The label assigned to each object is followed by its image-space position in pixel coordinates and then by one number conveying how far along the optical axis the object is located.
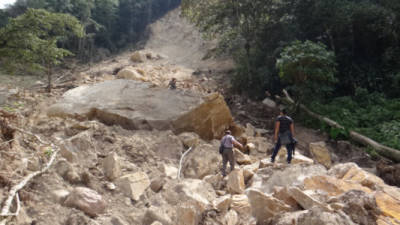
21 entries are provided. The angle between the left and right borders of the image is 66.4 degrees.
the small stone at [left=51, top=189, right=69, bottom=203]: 3.73
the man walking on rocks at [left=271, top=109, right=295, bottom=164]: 6.34
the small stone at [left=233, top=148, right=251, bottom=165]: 7.27
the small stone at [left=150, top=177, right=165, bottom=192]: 4.87
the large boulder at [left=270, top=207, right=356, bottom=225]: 3.10
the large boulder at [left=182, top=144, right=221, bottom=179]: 6.32
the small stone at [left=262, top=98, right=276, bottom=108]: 13.27
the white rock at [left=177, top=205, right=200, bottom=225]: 3.93
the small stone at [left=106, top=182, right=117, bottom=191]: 4.48
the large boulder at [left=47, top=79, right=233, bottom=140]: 7.60
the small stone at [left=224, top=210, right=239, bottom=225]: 4.19
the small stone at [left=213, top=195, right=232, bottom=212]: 4.41
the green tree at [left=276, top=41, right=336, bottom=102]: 10.76
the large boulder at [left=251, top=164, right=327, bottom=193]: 5.18
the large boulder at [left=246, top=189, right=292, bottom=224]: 3.85
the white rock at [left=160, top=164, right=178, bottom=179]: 5.81
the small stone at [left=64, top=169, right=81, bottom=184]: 4.26
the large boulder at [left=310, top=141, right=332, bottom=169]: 8.01
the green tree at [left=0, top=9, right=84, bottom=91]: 9.91
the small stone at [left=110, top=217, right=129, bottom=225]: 3.68
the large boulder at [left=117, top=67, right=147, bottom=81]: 15.07
